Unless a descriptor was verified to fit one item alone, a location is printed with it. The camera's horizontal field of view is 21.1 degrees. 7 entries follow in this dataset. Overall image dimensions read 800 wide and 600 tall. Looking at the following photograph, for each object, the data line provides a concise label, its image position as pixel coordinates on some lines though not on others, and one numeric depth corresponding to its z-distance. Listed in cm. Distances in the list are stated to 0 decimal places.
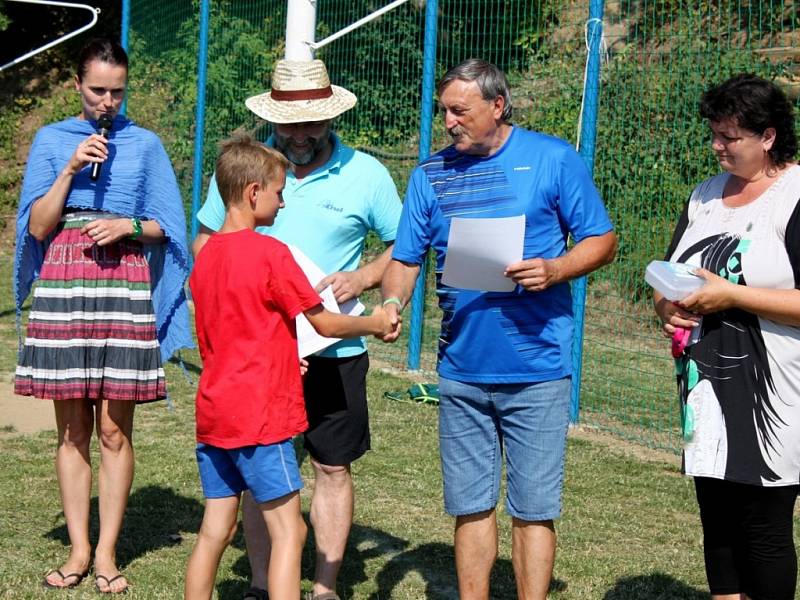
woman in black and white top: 602
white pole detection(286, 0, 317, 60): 1166
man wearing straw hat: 775
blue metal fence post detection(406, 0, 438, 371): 1529
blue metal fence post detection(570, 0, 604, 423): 1265
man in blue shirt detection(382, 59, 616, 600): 666
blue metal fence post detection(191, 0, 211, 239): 2082
